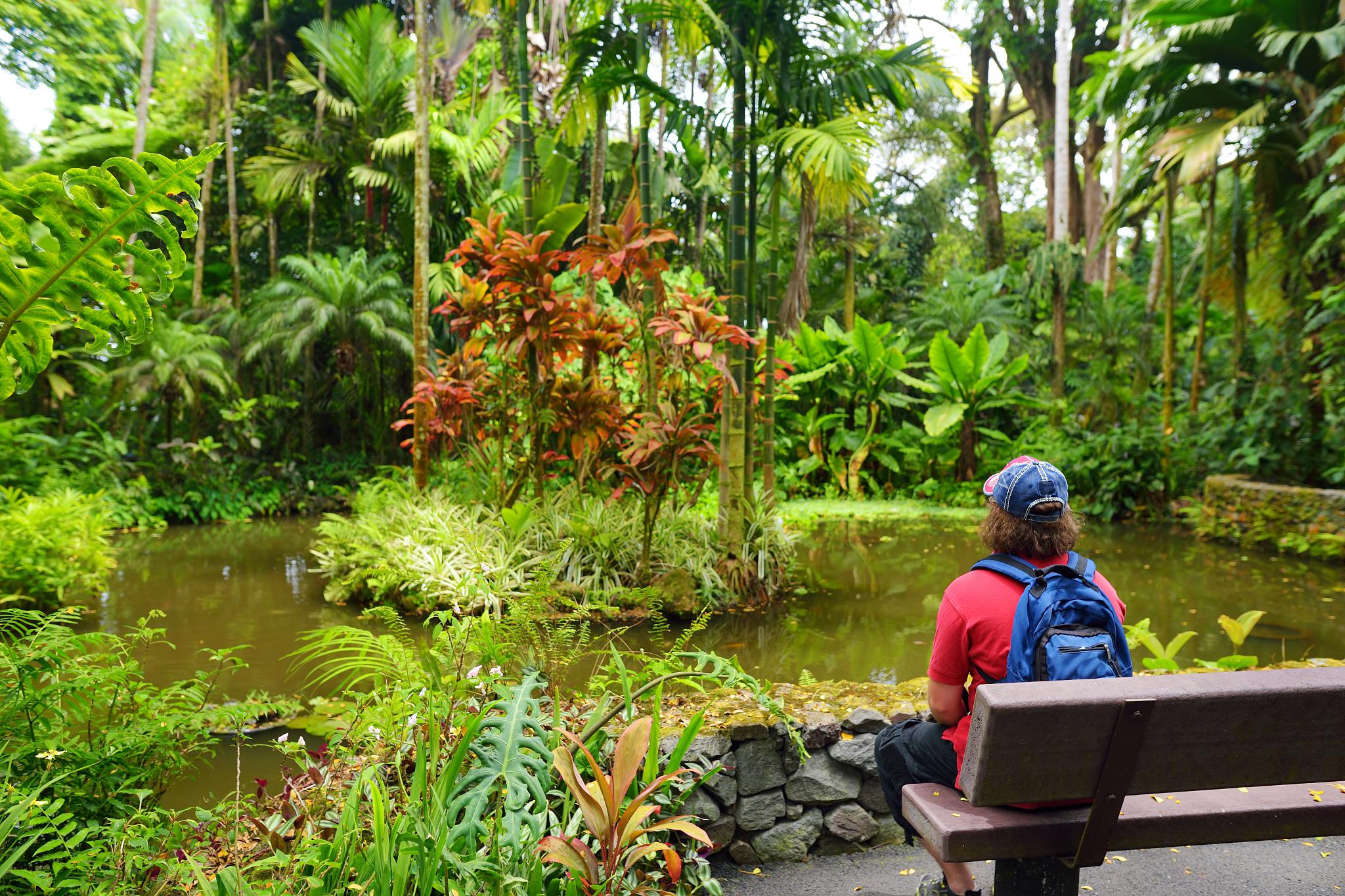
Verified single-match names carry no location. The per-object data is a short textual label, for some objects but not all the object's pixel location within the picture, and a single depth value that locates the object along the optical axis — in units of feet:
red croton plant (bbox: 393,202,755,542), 19.91
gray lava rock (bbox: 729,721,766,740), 9.64
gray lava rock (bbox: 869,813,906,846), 10.14
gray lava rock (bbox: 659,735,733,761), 9.36
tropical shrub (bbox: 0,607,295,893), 6.57
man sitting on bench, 6.91
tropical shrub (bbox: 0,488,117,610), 18.43
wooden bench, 6.12
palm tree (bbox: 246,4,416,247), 47.03
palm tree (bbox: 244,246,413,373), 40.78
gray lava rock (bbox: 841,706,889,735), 10.11
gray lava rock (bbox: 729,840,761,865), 9.70
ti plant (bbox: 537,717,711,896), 6.66
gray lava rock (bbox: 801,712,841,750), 9.95
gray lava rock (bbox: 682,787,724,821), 9.29
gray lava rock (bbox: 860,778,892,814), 10.08
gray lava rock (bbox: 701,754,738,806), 9.52
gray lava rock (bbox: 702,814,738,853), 9.53
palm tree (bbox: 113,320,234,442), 36.45
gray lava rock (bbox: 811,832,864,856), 10.02
